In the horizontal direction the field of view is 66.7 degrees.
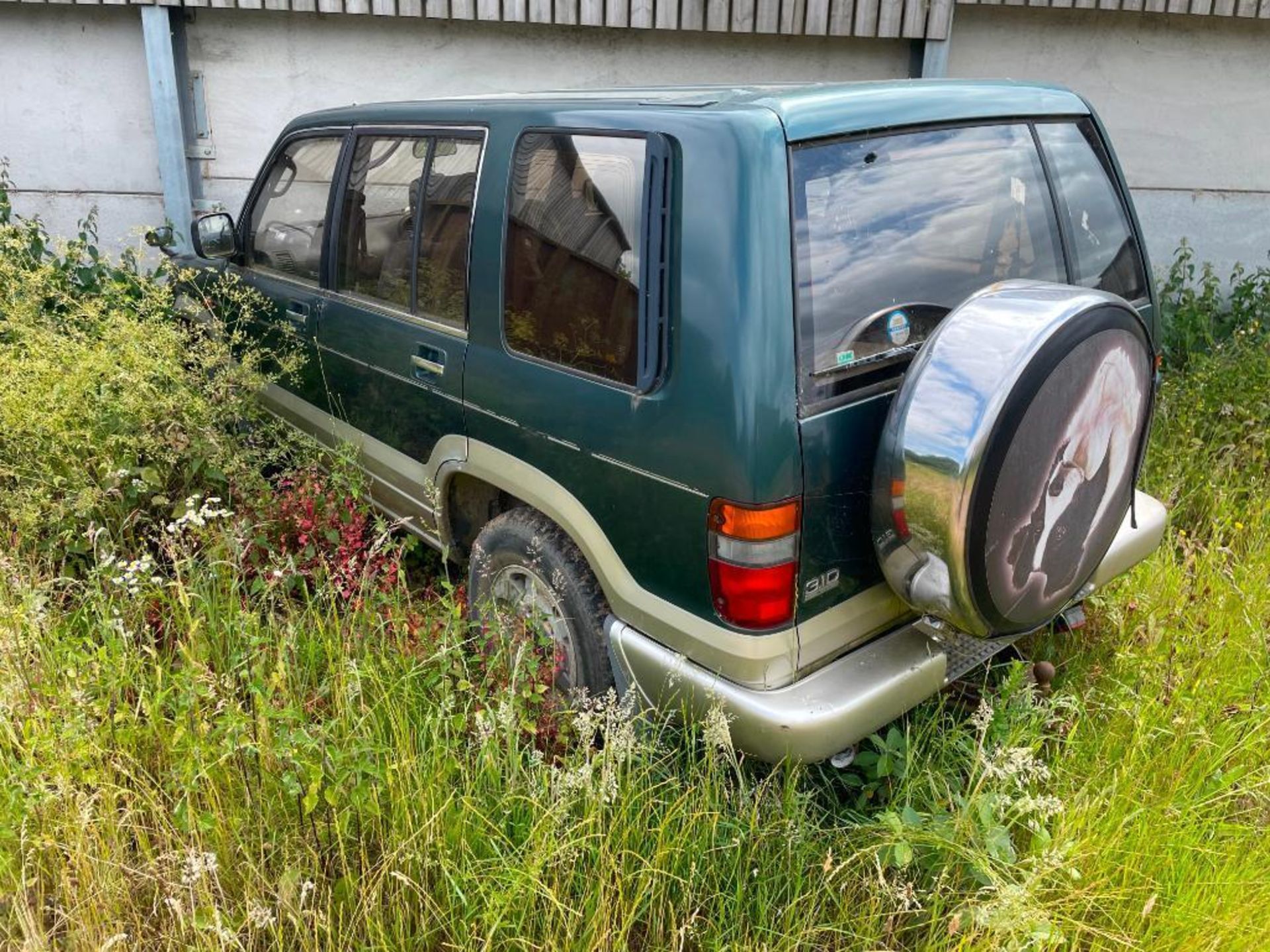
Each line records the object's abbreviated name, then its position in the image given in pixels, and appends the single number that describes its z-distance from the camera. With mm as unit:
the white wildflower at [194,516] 2766
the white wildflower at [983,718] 2355
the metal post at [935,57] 5965
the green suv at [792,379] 2240
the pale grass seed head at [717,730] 2193
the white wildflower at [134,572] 2746
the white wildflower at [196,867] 2027
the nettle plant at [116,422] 3461
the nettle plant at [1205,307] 5840
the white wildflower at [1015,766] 2248
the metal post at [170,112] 5793
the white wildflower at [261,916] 2037
